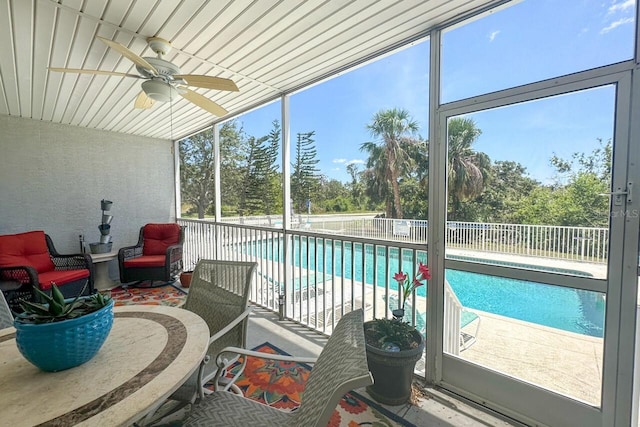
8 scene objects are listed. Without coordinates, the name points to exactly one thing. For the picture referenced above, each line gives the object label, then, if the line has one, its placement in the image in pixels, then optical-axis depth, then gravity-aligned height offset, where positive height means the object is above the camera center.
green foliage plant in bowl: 0.85 -0.41
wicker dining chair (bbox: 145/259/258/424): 1.63 -0.61
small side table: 4.09 -1.01
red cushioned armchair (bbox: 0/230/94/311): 2.95 -0.77
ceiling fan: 2.01 +0.96
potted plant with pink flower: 1.78 -0.98
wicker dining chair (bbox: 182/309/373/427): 0.69 -0.56
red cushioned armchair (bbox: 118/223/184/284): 4.00 -0.81
